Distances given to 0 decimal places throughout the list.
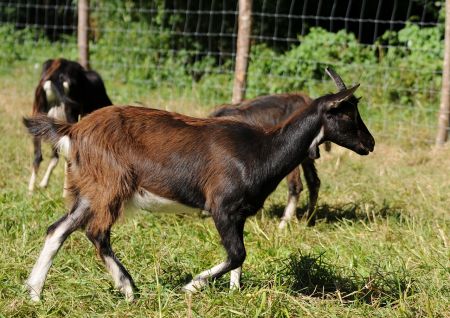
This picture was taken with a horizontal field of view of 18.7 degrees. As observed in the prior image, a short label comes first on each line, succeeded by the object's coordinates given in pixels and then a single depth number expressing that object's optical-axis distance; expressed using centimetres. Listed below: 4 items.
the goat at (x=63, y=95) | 1291
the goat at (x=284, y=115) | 1186
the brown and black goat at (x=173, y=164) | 800
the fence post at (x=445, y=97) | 1562
